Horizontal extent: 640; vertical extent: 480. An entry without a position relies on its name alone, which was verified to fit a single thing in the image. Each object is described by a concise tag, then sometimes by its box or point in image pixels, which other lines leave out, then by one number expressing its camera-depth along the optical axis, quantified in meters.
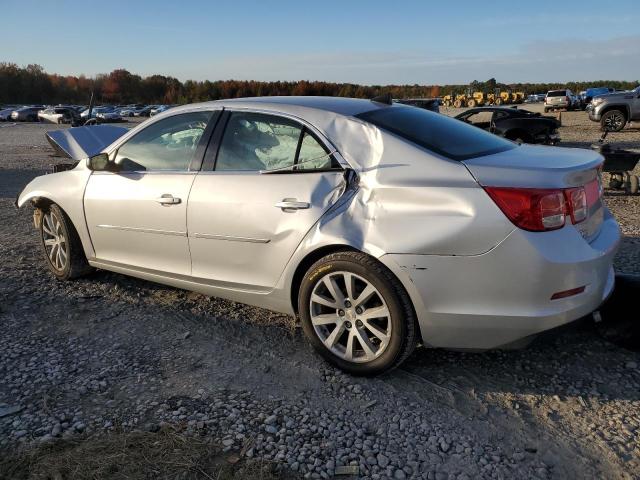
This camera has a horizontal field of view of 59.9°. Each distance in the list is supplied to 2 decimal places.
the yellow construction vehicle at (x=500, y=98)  57.15
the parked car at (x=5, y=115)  52.37
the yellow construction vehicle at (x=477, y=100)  56.16
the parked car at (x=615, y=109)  19.75
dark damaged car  13.70
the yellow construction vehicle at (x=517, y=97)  60.17
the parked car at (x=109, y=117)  46.99
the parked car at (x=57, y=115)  44.62
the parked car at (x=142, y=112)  61.42
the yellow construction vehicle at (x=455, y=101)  58.56
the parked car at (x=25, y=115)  52.09
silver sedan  2.78
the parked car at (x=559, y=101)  37.79
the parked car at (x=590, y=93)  39.06
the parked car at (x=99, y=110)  44.17
